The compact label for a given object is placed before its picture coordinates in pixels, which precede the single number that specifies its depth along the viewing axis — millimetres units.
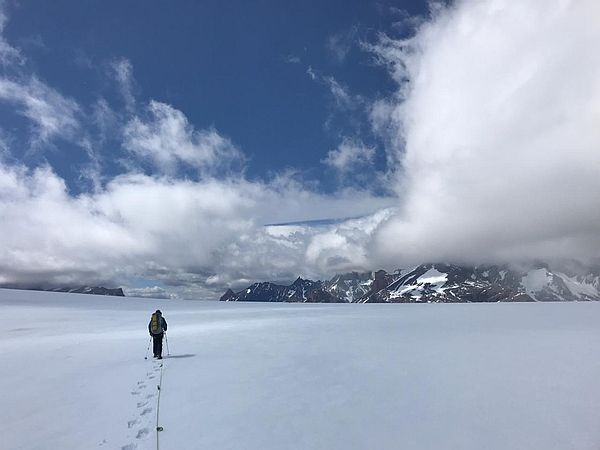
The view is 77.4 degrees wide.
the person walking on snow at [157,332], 19094
